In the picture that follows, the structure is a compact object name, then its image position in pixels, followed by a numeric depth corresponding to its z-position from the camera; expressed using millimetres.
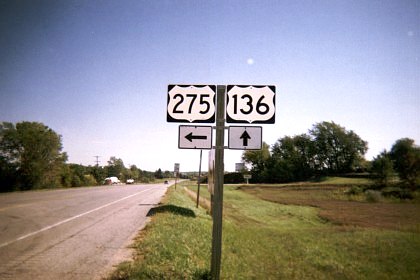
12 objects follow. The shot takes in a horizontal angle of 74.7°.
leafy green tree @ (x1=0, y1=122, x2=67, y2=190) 43125
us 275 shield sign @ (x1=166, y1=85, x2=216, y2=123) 4758
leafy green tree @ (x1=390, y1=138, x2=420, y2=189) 49081
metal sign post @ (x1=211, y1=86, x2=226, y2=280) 4730
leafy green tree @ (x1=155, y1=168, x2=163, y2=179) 195000
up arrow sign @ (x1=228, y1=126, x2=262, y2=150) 4629
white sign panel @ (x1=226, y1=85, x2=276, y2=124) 4668
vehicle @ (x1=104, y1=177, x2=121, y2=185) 83788
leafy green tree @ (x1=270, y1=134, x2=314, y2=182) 87562
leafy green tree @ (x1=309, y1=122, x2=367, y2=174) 95938
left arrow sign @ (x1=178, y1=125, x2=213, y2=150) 4695
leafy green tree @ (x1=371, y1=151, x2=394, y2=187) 54312
